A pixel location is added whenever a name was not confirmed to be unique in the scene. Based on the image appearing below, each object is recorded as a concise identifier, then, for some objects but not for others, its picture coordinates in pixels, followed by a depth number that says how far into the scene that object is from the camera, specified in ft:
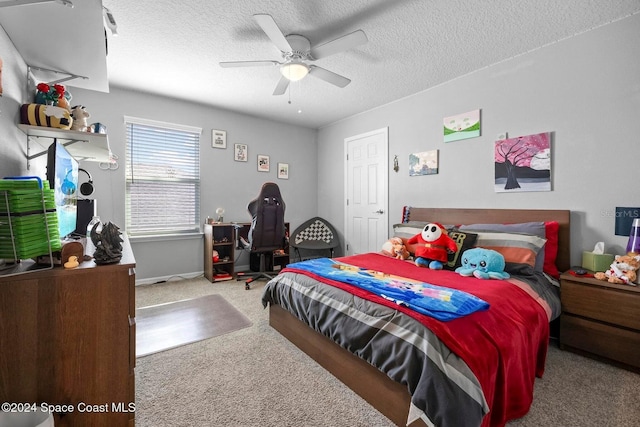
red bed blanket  4.16
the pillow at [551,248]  8.03
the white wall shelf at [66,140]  5.35
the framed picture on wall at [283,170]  16.50
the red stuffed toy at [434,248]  8.12
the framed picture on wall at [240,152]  14.89
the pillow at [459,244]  8.04
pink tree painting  8.61
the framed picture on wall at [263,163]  15.73
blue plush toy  6.97
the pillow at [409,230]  9.60
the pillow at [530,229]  7.72
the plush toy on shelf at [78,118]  5.85
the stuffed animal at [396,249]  9.39
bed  3.95
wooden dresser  3.31
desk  13.17
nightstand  6.08
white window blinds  12.38
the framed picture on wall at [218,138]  14.16
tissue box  7.14
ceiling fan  6.75
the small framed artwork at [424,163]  11.58
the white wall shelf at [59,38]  4.28
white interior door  13.82
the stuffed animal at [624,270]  6.27
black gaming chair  11.70
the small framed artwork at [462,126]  10.22
